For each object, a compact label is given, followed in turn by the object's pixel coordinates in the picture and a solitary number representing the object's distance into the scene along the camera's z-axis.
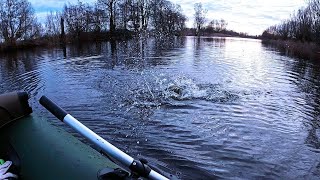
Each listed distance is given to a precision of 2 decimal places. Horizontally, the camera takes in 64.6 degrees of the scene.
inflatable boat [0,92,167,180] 2.12
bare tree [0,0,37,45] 29.22
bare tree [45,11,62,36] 36.41
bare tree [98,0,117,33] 47.60
